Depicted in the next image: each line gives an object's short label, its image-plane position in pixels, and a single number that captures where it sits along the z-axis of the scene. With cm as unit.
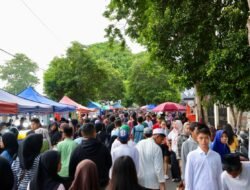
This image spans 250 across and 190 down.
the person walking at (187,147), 679
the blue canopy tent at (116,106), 5510
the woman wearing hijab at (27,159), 502
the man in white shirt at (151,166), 575
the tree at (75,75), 3241
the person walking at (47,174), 405
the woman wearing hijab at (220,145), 688
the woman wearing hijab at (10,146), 536
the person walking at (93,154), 539
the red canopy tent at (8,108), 900
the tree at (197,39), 946
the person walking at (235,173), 418
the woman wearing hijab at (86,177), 374
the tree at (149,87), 5097
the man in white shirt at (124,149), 611
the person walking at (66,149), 619
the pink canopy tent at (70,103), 2369
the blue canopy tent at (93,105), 3524
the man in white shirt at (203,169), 478
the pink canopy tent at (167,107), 2120
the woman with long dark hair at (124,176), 326
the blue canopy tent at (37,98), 1634
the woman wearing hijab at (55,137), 838
